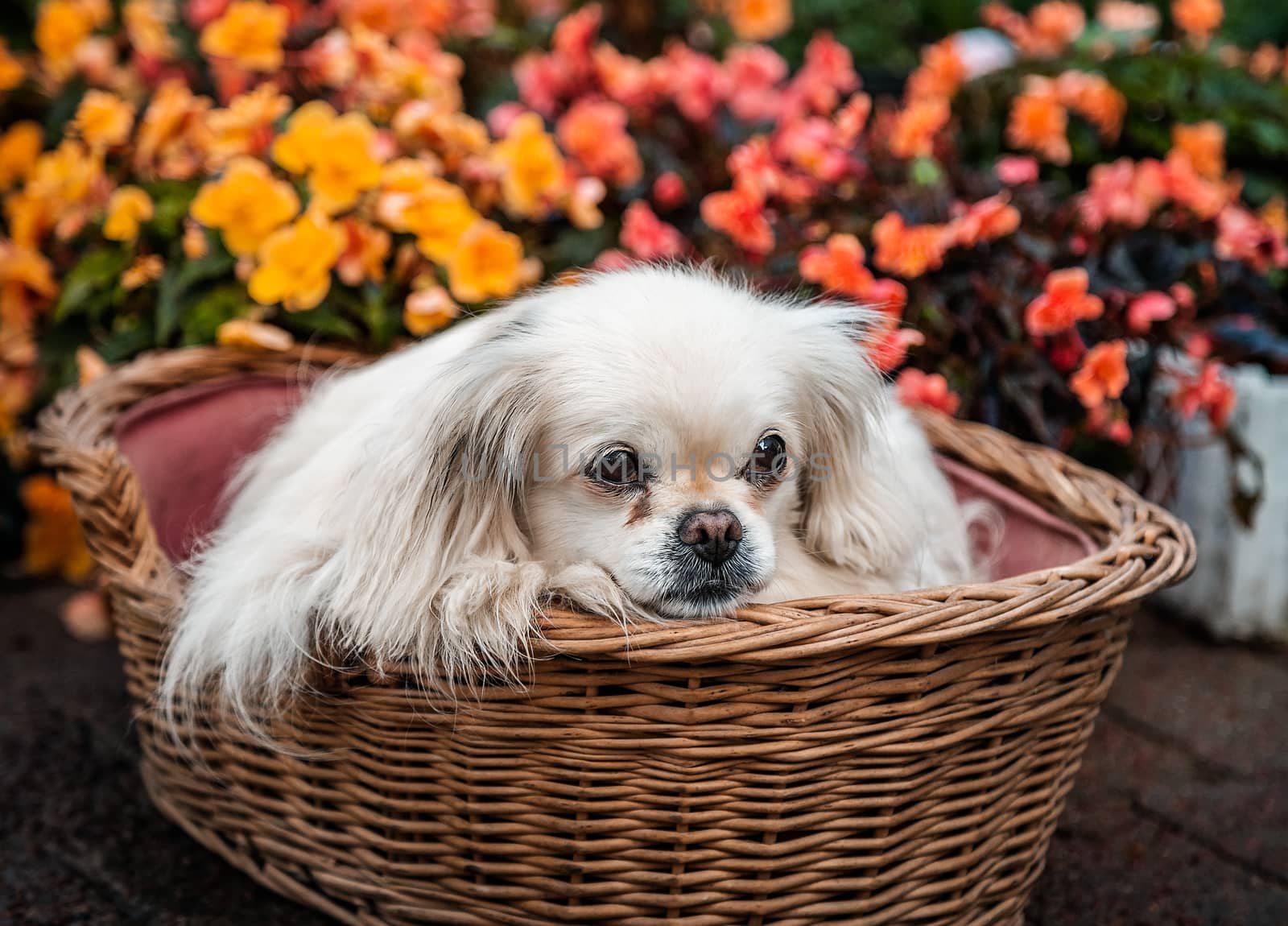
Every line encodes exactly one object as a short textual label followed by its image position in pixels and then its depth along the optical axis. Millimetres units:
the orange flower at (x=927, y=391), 2613
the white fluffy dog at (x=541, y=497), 1697
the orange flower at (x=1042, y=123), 3477
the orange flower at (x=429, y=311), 2684
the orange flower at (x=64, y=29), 3443
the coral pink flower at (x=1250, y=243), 2986
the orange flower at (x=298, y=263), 2658
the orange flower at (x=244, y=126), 2834
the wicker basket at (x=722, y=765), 1589
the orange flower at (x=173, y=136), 2980
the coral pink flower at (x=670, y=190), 3346
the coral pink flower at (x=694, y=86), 3738
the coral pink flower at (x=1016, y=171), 3047
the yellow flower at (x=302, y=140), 2736
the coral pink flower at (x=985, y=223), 2725
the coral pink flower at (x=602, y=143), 3367
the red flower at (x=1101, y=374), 2506
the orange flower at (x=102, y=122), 2992
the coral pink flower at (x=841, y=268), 2678
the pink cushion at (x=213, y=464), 2309
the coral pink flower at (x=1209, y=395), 2646
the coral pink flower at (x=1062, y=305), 2539
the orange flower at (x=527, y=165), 3059
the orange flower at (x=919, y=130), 3285
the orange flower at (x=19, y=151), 3412
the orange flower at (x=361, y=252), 2775
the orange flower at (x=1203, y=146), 3416
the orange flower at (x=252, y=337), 2617
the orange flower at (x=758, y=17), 4875
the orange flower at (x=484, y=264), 2768
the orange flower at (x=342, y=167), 2734
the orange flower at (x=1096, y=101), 3613
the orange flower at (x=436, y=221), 2775
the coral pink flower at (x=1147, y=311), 2643
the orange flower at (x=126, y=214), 2779
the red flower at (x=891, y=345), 2201
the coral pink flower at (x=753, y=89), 3783
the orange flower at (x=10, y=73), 3434
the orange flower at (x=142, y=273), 2814
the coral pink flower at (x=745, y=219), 2975
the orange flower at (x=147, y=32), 3602
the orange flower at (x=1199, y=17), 4117
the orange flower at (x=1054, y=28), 4371
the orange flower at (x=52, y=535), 3484
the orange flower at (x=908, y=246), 2711
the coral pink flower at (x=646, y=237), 2992
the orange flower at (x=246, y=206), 2652
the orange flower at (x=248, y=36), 3145
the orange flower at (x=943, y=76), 3799
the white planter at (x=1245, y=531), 2952
